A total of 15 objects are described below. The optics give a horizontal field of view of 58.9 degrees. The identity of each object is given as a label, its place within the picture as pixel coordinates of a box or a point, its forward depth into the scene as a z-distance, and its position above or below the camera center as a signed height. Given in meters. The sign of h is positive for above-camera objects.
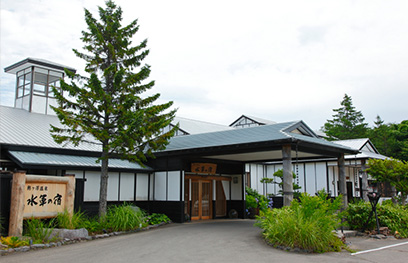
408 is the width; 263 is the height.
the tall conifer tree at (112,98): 12.66 +3.03
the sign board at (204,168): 17.41 +0.70
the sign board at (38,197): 10.28 -0.50
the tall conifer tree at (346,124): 46.88 +7.99
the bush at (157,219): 15.13 -1.59
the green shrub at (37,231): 10.49 -1.46
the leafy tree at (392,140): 36.84 +4.70
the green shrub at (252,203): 19.53 -1.11
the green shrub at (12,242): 9.62 -1.63
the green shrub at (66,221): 11.45 -1.28
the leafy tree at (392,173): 16.41 +0.50
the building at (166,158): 13.59 +1.05
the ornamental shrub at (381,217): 13.32 -1.27
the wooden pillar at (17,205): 10.16 -0.69
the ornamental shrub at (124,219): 12.93 -1.36
